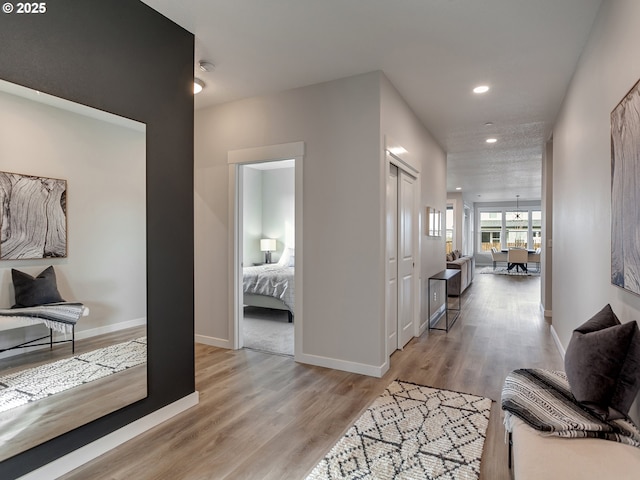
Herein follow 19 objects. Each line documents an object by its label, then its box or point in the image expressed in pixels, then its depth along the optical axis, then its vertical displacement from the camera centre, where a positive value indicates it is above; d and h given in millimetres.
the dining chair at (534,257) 11948 -762
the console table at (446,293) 4856 -744
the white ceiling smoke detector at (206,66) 3031 +1426
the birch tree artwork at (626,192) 1566 +195
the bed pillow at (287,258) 6702 -449
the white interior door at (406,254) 3900 -225
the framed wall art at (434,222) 5059 +180
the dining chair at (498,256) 13172 -790
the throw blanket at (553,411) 1423 -763
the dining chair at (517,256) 11938 -719
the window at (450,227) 12297 +249
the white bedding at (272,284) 4980 -696
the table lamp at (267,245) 7586 -218
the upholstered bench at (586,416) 1261 -764
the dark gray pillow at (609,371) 1471 -568
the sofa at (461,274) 6953 -818
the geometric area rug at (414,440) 1867 -1214
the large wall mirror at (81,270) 1685 -188
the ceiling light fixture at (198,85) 3355 +1405
